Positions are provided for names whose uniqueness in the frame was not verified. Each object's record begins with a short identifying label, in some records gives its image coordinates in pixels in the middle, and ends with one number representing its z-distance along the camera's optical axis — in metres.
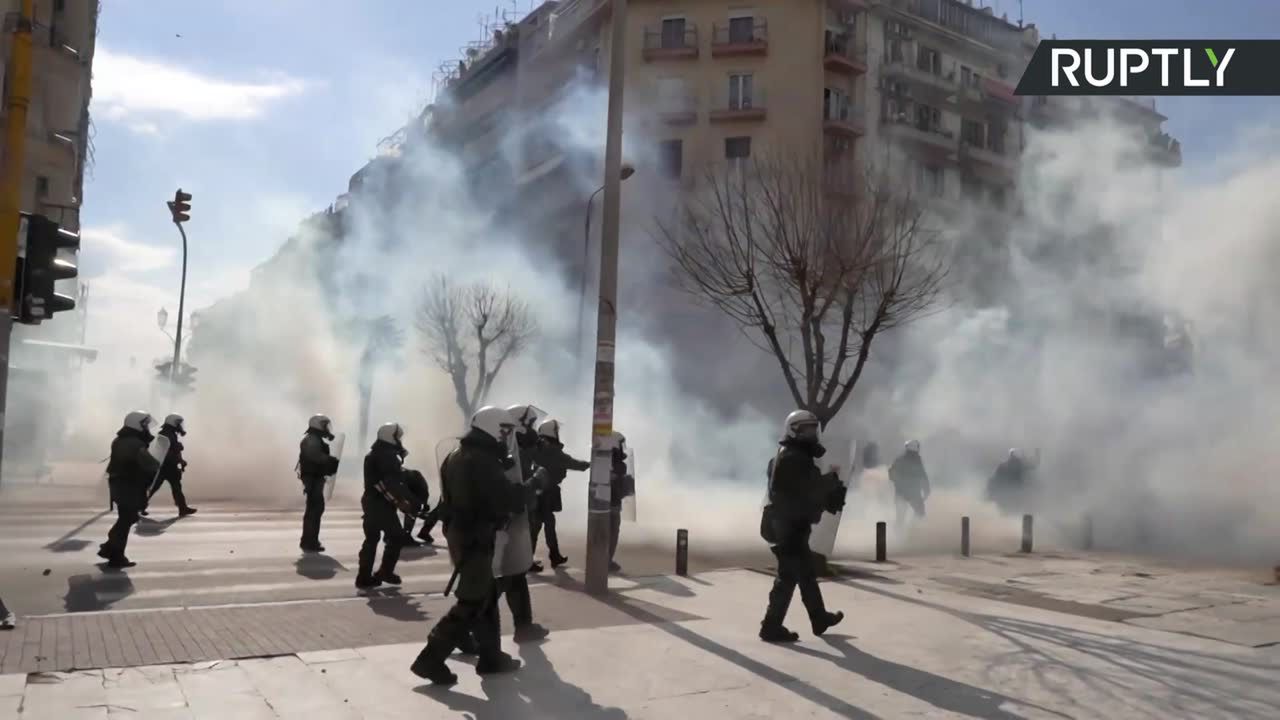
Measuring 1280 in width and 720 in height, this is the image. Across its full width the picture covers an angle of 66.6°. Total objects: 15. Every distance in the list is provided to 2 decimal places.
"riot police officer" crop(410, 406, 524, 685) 5.20
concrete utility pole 8.27
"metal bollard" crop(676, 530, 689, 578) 9.54
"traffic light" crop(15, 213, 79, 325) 6.61
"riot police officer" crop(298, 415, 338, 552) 10.71
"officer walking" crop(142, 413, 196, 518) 13.81
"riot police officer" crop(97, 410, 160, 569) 9.20
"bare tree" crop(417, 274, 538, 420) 29.38
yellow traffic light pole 6.42
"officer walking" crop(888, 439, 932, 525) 14.34
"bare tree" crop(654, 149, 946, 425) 10.64
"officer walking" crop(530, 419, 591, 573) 8.91
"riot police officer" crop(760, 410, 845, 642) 6.40
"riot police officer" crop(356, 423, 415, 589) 8.28
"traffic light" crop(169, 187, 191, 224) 22.54
